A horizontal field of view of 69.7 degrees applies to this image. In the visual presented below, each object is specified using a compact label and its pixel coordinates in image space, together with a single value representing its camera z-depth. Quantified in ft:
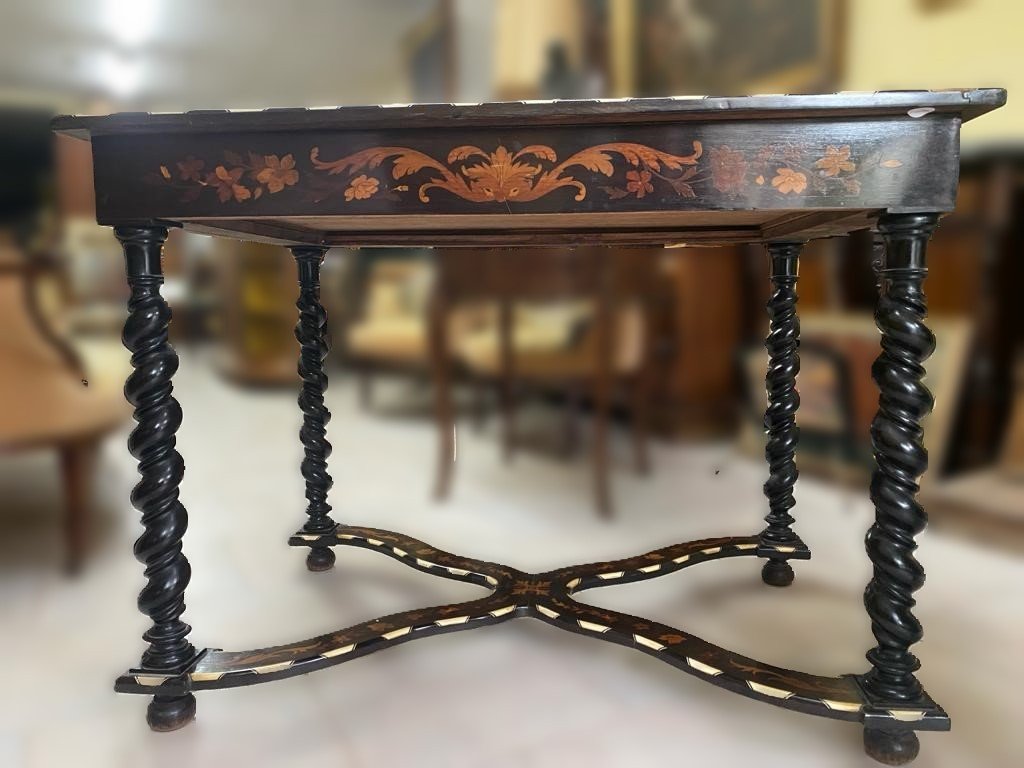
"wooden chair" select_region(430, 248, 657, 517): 5.98
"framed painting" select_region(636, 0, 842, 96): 7.25
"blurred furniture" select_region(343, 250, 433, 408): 7.58
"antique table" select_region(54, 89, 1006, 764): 2.61
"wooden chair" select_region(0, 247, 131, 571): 4.59
